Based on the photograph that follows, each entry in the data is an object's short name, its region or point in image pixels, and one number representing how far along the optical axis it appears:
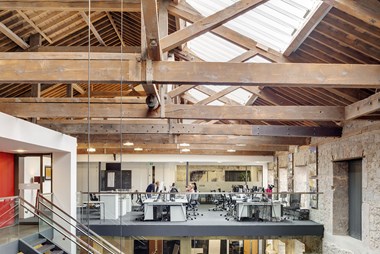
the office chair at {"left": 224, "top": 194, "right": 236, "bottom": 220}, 14.27
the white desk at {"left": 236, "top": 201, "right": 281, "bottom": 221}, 13.21
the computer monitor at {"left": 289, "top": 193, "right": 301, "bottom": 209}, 13.66
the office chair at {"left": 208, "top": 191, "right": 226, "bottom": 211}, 15.93
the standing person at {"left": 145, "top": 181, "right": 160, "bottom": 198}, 15.92
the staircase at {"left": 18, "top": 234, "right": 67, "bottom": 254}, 8.84
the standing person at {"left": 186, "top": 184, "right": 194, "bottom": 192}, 17.32
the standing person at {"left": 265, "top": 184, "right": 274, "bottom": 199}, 16.28
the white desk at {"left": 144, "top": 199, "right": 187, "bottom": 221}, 13.13
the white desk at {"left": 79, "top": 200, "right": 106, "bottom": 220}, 13.03
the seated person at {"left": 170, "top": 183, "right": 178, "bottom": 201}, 13.72
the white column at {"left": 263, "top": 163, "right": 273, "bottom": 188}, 22.12
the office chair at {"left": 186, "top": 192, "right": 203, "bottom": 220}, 14.98
